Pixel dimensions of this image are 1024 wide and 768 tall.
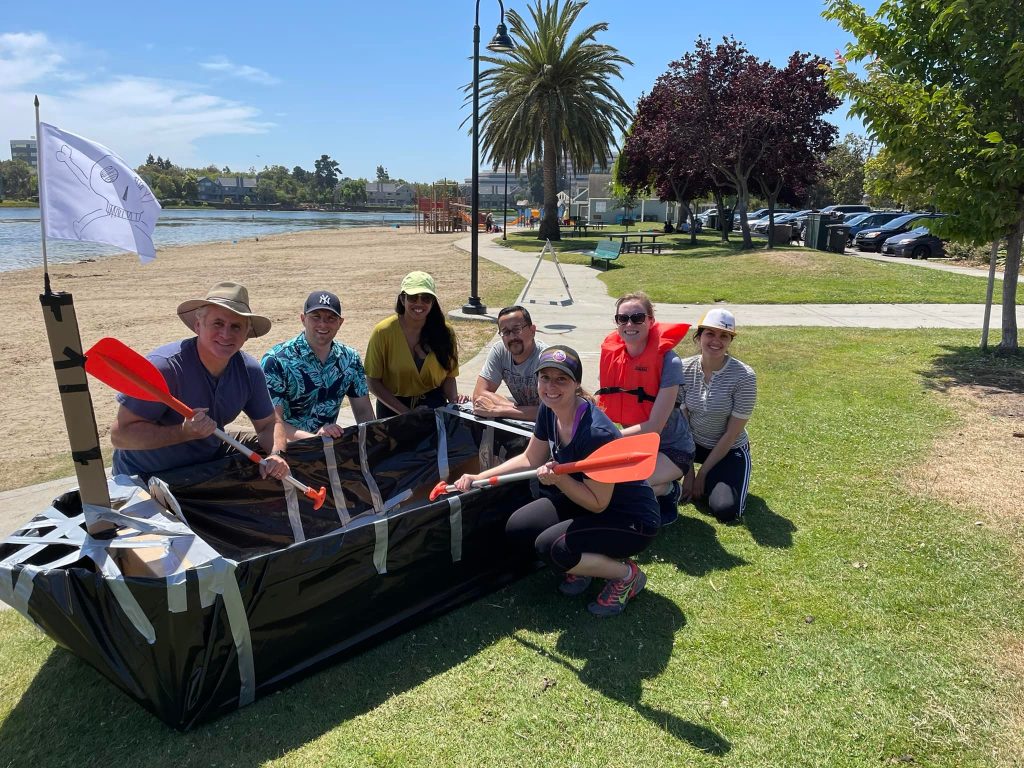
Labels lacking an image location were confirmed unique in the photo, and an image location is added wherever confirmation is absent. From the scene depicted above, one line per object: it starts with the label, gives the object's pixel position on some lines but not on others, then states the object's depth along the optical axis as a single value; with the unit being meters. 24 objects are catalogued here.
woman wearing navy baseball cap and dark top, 3.26
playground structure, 50.53
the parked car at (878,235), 24.50
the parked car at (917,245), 22.46
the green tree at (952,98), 7.22
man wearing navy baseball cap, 4.32
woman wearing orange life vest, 4.27
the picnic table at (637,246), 25.83
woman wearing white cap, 4.45
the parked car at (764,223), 32.88
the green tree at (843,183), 52.66
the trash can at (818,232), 22.61
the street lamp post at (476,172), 11.24
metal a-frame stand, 13.72
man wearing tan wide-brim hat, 3.34
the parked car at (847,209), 38.25
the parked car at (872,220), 27.72
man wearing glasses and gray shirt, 4.40
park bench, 20.18
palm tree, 30.08
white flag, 2.53
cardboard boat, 2.46
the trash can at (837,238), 22.22
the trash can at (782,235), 25.80
